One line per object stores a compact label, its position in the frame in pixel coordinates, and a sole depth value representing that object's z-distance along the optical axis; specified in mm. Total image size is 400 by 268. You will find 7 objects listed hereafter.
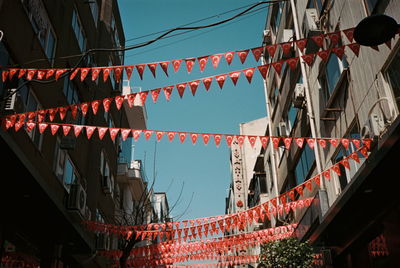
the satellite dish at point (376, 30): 6090
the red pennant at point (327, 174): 12340
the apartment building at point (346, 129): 9289
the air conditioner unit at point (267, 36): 25562
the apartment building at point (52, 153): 10555
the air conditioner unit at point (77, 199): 14078
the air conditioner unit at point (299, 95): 16594
